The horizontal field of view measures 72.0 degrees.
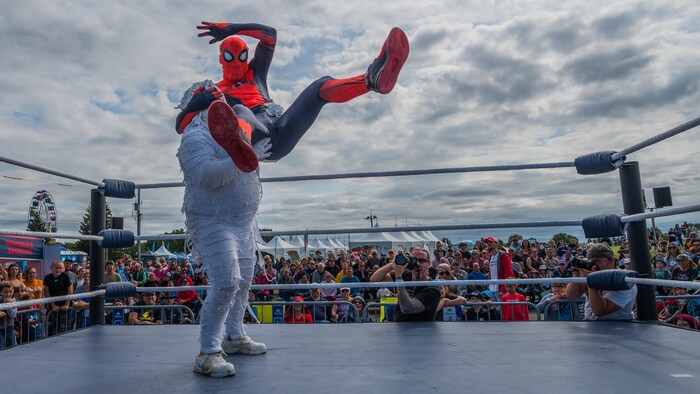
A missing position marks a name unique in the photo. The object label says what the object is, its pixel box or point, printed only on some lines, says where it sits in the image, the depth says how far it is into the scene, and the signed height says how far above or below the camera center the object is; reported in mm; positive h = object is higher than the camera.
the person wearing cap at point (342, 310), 5786 -695
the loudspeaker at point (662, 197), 3137 +275
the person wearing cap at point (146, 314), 6254 -706
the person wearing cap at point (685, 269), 6539 -425
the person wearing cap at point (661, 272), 6268 -463
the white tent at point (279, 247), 18766 +467
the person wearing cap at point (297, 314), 5409 -650
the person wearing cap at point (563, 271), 8562 -478
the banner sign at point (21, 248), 14695 +758
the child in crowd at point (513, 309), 5075 -672
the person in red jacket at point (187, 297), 7389 -530
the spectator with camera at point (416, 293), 3521 -304
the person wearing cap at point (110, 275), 6805 -108
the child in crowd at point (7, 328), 4953 -571
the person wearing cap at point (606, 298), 3057 -356
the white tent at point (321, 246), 21192 +475
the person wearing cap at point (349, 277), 7688 -357
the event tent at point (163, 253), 23164 +565
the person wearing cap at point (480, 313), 5480 -754
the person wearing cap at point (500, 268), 6479 -278
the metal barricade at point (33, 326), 6031 -705
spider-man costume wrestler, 2369 +905
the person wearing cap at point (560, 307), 4613 -625
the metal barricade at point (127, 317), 6479 -725
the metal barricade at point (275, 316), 5738 -691
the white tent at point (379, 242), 16016 +420
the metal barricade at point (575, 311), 4426 -632
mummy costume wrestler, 2135 +497
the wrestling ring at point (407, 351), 1849 -485
